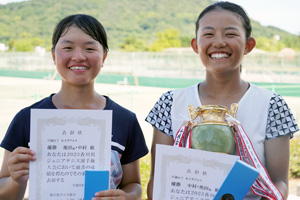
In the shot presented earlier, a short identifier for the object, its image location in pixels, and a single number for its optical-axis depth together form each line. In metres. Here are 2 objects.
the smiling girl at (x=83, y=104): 1.72
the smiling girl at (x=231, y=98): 1.72
